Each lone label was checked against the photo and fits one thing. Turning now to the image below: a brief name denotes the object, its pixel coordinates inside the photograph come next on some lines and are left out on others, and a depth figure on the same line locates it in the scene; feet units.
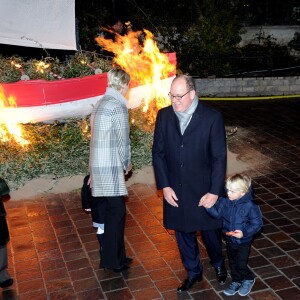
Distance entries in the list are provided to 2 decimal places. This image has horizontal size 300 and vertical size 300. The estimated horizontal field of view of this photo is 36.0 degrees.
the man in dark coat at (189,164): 13.03
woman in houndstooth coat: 14.19
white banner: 22.67
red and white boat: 24.23
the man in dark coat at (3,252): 14.43
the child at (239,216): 13.21
